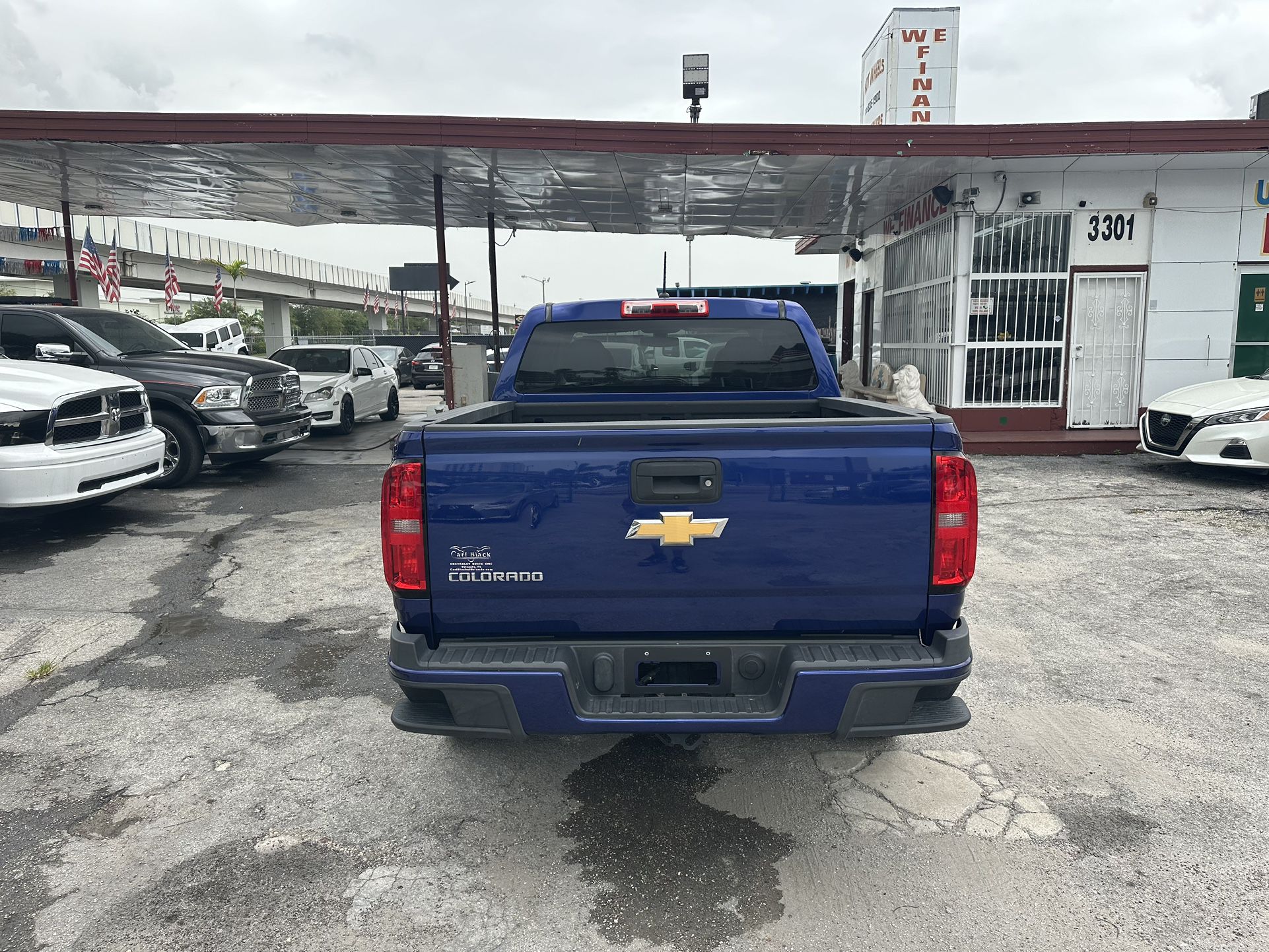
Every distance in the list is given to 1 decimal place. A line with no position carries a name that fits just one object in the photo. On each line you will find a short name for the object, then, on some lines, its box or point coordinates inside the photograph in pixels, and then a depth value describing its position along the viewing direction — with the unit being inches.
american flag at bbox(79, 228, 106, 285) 767.7
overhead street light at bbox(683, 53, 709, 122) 663.1
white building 495.5
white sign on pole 930.1
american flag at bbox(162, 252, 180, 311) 1242.0
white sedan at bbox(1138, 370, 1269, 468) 362.3
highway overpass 1486.2
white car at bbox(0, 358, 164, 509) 261.4
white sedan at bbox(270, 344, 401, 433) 558.6
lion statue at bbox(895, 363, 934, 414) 537.3
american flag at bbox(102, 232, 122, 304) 919.0
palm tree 1974.5
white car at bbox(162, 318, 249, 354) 1069.8
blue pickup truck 108.4
